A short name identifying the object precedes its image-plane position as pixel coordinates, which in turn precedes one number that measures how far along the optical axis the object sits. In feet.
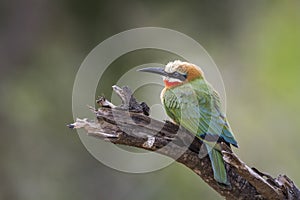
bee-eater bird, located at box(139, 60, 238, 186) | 21.62
